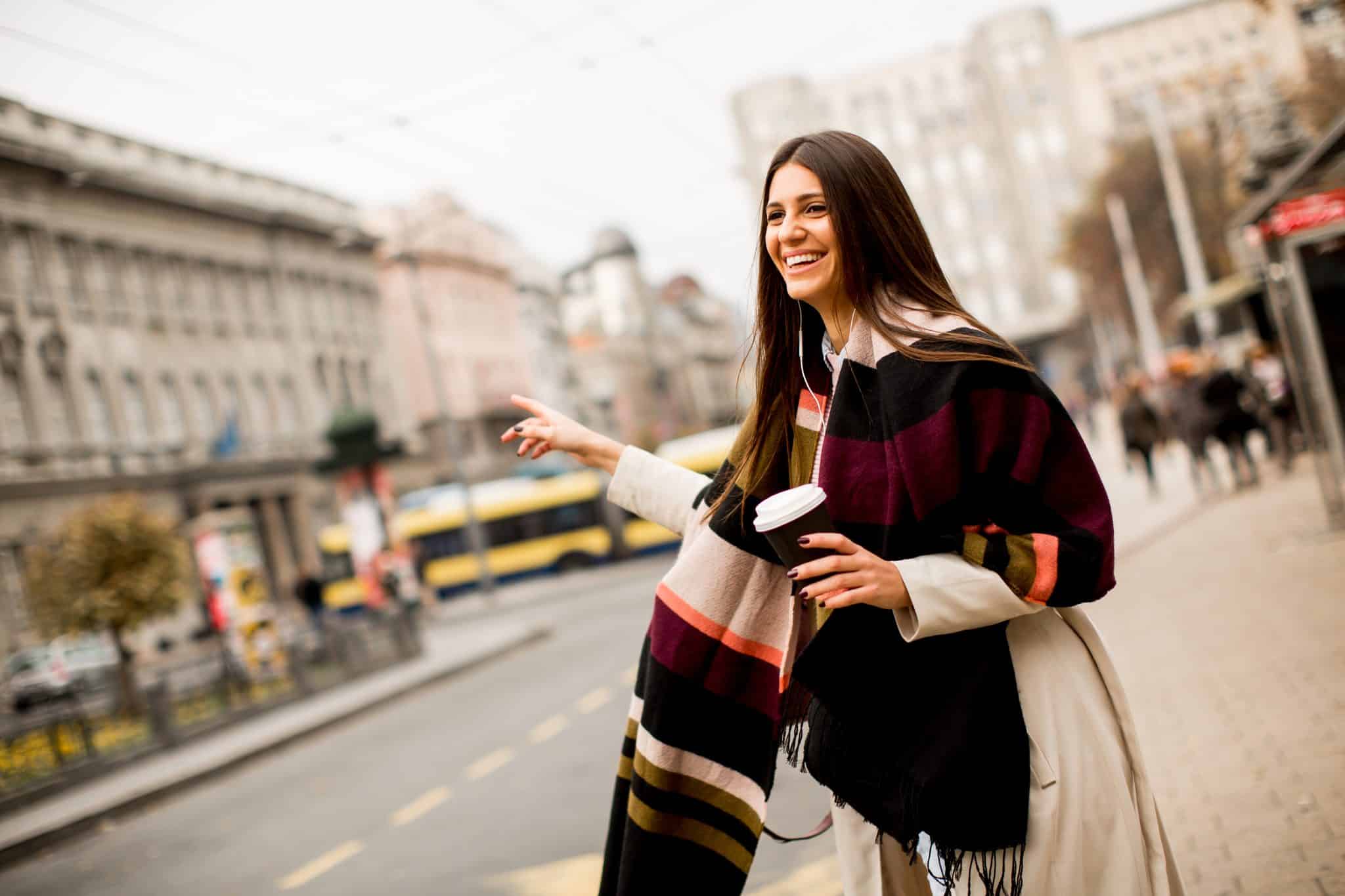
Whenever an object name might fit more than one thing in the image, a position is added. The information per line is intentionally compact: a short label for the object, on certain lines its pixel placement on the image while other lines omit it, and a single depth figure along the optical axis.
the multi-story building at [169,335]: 29.36
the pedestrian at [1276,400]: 16.11
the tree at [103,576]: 15.60
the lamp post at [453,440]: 26.92
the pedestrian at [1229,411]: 15.37
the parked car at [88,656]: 25.33
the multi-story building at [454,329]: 58.06
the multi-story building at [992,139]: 76.31
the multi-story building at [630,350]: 80.25
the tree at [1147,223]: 41.69
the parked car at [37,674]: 22.11
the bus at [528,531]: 35.25
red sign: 9.30
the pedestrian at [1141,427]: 17.06
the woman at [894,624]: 1.97
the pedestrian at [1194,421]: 15.66
